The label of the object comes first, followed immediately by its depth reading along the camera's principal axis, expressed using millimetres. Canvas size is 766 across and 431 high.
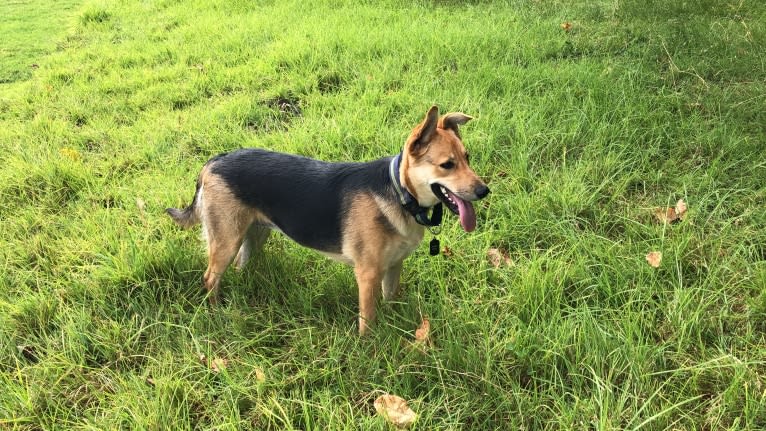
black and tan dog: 2510
